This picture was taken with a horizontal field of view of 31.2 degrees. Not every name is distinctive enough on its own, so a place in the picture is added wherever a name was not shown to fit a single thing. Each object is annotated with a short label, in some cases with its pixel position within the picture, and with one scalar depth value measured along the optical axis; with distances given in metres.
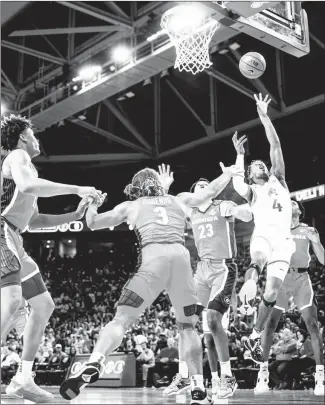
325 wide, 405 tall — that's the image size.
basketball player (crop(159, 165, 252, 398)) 7.35
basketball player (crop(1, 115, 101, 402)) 4.97
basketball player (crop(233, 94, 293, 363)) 7.45
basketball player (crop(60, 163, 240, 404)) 5.17
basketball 8.07
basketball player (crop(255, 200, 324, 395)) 8.58
